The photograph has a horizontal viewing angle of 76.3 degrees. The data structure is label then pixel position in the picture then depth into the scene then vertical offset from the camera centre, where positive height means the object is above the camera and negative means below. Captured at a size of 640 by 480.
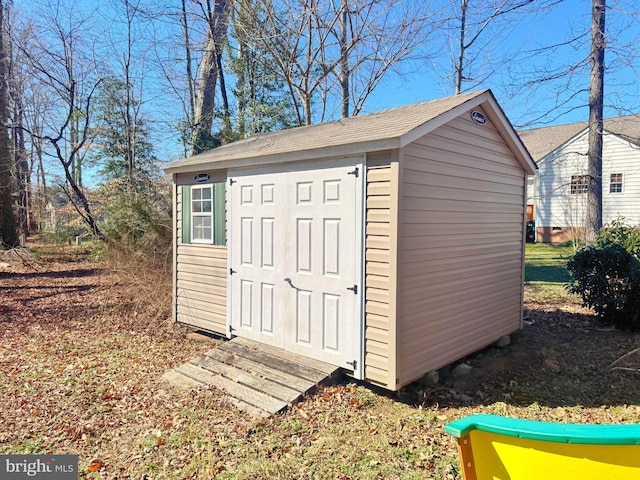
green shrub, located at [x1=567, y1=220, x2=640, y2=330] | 6.77 -0.82
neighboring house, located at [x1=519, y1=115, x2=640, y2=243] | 17.89 +2.24
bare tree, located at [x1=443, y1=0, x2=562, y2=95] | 12.85 +6.59
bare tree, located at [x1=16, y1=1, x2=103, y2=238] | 12.00 +4.54
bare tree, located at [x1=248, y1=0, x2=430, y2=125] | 12.06 +5.71
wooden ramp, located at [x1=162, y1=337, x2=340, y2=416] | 4.41 -1.81
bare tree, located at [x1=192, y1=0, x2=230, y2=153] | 13.53 +5.07
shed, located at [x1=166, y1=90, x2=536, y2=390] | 4.38 -0.14
